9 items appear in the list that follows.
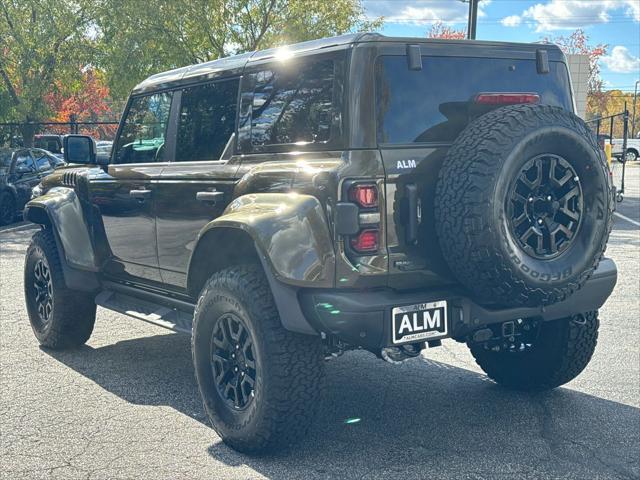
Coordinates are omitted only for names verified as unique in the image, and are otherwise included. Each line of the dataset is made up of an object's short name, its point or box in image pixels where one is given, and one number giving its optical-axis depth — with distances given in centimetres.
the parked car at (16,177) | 1554
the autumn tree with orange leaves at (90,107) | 3582
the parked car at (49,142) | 2658
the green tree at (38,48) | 2153
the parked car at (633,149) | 4991
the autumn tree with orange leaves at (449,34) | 4656
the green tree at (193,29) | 2102
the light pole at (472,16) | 2288
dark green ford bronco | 360
